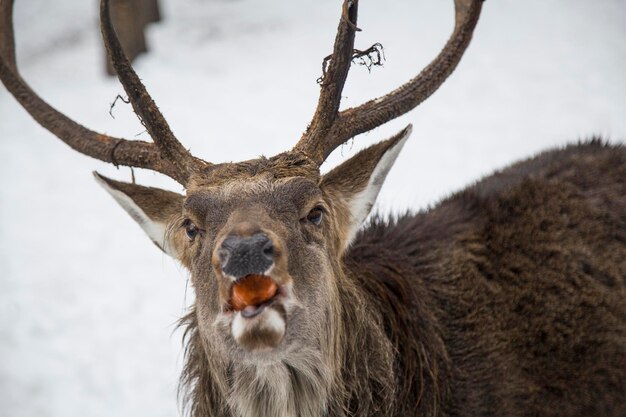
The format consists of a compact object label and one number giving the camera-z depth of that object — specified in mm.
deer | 5387
